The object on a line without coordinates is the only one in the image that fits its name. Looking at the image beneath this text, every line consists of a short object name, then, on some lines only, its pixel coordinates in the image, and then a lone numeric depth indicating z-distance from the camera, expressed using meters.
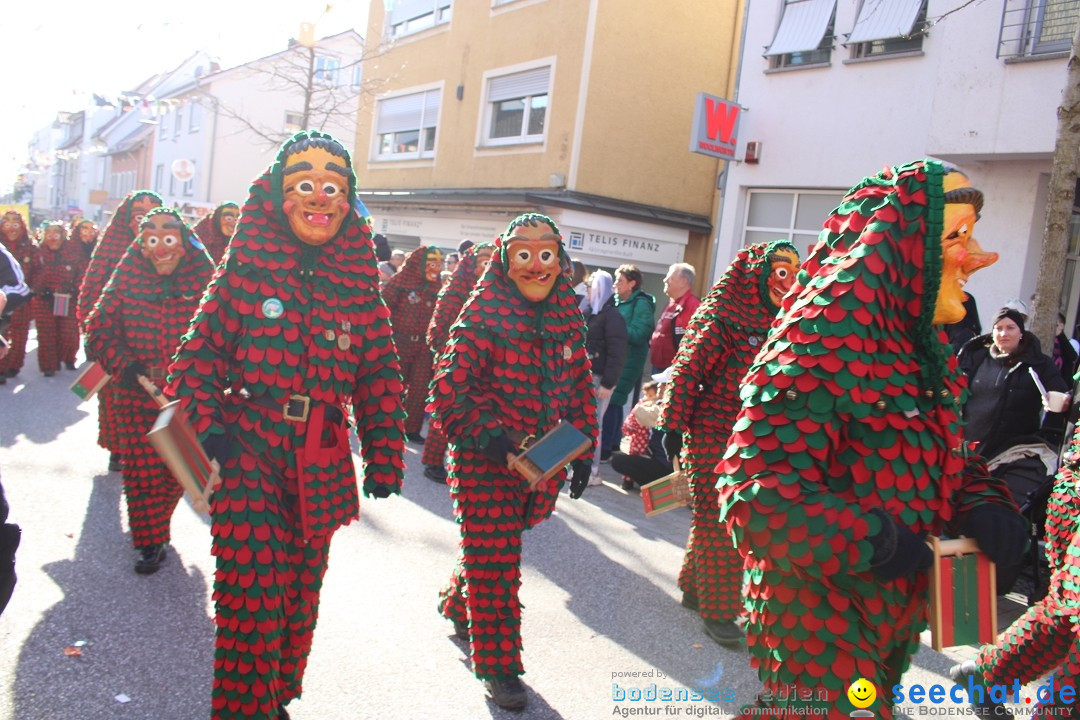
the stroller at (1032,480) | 5.47
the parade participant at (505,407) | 3.67
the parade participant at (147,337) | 4.74
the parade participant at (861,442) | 2.34
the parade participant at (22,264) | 10.28
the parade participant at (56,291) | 10.80
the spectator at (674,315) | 7.59
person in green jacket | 8.09
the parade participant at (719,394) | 4.56
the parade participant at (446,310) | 6.72
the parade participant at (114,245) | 6.20
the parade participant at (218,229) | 8.23
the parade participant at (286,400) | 2.86
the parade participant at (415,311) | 8.80
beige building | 15.65
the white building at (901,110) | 9.39
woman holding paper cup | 5.78
